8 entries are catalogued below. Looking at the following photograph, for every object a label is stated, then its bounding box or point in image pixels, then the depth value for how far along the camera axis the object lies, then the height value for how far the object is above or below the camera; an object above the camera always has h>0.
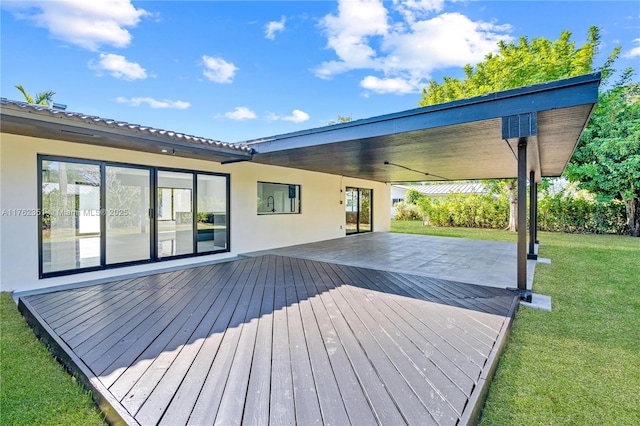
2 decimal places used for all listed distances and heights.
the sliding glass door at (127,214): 5.55 +0.00
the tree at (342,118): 29.46 +9.13
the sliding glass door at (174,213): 6.21 +0.02
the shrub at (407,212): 22.05 +0.12
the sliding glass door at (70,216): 4.92 -0.03
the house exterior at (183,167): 3.80 +0.91
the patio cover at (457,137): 3.38 +1.22
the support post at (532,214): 7.66 -0.02
